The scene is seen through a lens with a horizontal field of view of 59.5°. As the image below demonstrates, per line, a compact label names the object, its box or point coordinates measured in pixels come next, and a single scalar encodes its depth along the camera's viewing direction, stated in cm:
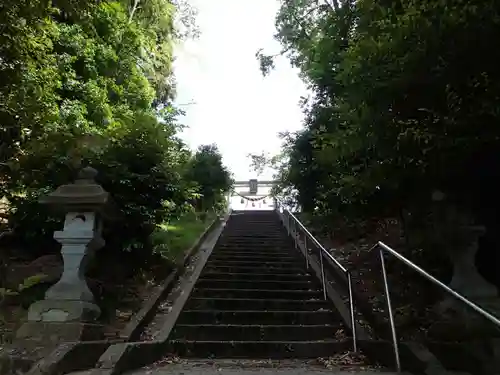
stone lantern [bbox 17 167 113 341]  402
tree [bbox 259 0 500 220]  337
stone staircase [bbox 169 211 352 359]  429
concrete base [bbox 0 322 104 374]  346
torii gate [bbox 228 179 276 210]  2272
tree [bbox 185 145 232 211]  1409
